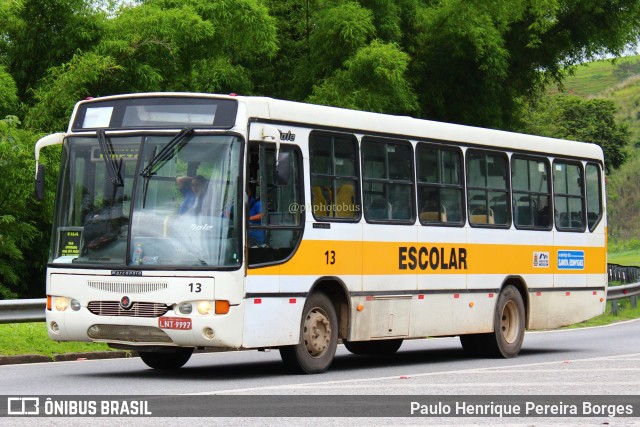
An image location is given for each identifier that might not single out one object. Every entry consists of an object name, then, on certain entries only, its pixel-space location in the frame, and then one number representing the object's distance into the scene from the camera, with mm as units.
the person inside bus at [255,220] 14195
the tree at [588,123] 83875
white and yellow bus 13992
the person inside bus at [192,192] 14062
